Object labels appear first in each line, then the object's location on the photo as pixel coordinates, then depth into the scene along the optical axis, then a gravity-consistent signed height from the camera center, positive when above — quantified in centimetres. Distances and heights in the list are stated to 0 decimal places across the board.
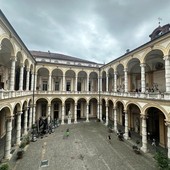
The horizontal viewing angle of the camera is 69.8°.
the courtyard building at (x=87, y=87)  1207 +55
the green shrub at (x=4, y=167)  858 -544
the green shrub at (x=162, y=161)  894 -533
